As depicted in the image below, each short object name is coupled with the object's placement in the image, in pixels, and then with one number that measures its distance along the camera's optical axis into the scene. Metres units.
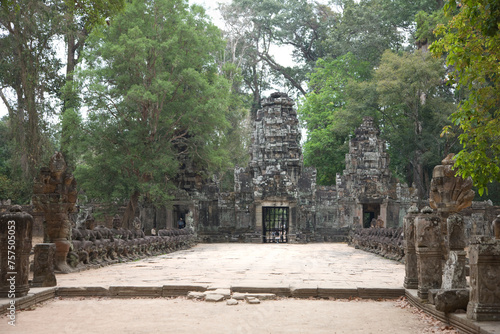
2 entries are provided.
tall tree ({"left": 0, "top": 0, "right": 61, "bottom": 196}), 22.83
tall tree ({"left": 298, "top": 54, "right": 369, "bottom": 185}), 39.78
